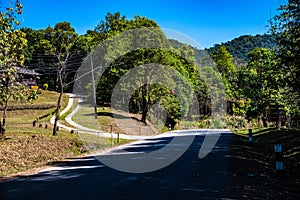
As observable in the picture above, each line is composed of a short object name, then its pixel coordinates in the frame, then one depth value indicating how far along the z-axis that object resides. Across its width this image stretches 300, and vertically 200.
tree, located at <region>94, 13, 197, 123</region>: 37.91
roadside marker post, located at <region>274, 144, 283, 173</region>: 8.21
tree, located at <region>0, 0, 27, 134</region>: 10.95
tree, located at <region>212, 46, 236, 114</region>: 78.11
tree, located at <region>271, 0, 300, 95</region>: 11.04
